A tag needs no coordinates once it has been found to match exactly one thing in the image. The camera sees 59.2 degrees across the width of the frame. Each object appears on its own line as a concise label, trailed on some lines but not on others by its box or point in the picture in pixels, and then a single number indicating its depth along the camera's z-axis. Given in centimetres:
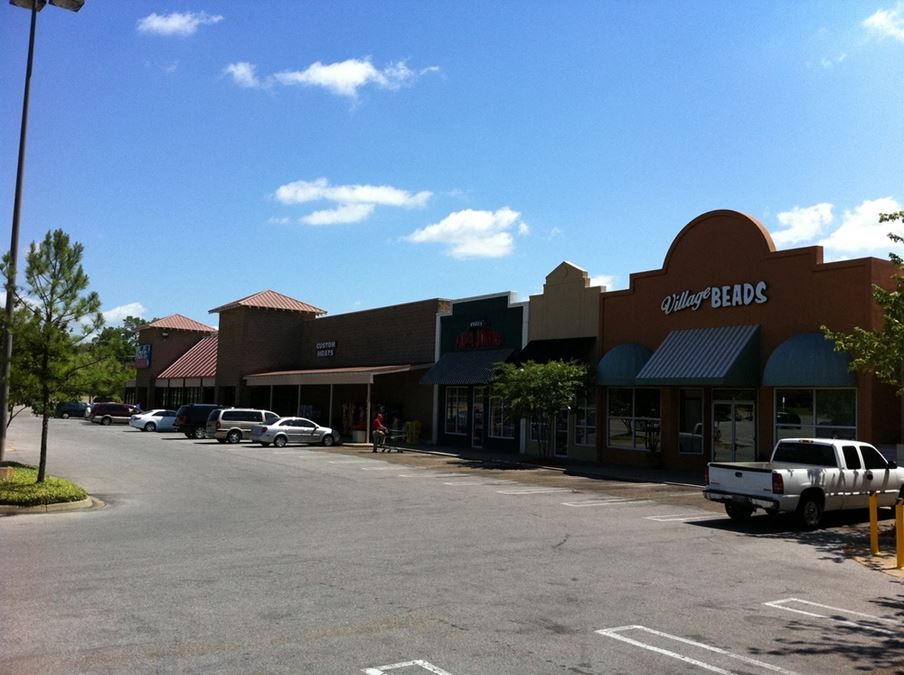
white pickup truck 1426
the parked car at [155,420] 4862
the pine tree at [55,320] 1606
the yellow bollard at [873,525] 1215
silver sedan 3534
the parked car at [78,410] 6888
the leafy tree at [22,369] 1580
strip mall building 2134
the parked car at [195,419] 4131
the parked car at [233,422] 3750
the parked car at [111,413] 5809
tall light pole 1633
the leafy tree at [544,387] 2678
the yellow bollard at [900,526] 1118
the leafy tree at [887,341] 1548
